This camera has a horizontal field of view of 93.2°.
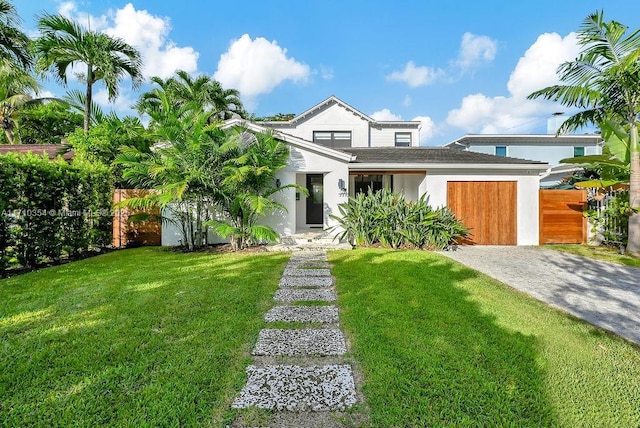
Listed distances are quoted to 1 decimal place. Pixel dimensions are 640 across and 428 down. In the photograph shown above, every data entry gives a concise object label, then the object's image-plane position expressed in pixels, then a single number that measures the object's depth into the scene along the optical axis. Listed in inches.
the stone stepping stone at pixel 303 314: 153.5
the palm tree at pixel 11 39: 316.8
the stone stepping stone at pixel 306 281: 215.9
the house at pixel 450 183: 393.7
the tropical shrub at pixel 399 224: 359.9
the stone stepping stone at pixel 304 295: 185.2
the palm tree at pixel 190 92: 637.3
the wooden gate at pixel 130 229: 396.5
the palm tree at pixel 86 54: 380.2
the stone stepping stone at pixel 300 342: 119.4
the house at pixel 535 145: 845.2
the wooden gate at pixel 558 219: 418.6
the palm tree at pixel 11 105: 753.6
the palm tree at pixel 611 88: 310.2
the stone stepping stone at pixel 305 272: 245.6
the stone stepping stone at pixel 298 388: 87.9
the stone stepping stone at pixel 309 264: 271.1
